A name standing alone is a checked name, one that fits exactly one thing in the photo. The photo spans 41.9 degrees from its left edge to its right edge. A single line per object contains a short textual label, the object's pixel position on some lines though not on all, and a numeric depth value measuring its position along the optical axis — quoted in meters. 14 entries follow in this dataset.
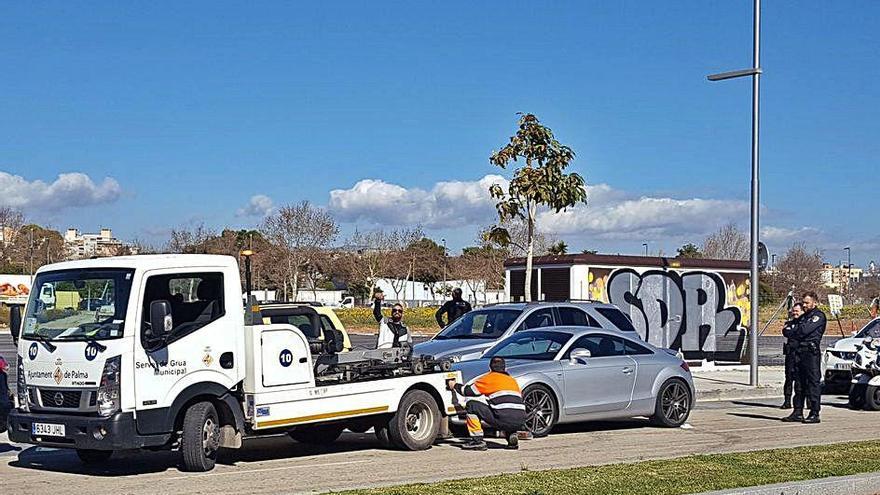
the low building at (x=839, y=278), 111.86
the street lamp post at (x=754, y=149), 23.62
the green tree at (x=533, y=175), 27.55
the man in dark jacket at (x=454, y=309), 23.23
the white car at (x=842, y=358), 22.19
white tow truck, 11.47
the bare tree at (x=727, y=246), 73.31
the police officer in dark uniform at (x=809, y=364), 17.58
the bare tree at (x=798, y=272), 79.12
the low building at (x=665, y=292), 28.06
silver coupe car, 15.33
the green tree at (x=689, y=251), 82.91
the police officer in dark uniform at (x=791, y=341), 18.05
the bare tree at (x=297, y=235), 61.69
